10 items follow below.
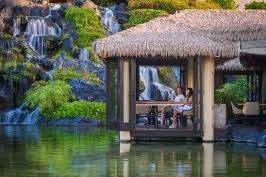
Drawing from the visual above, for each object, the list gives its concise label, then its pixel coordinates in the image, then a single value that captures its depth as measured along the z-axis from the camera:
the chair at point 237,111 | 18.00
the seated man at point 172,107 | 16.06
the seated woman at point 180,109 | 15.77
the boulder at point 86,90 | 26.61
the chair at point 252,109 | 17.12
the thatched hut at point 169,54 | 15.03
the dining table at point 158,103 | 15.66
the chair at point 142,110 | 15.96
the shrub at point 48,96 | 24.78
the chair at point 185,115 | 15.73
